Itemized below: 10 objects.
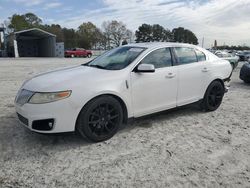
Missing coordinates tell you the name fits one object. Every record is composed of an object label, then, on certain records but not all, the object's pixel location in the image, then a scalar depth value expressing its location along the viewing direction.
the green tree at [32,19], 63.63
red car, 31.31
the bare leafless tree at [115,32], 60.01
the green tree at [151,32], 67.91
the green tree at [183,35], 62.27
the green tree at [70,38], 54.86
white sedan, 2.67
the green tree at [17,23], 53.15
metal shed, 31.79
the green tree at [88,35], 55.00
